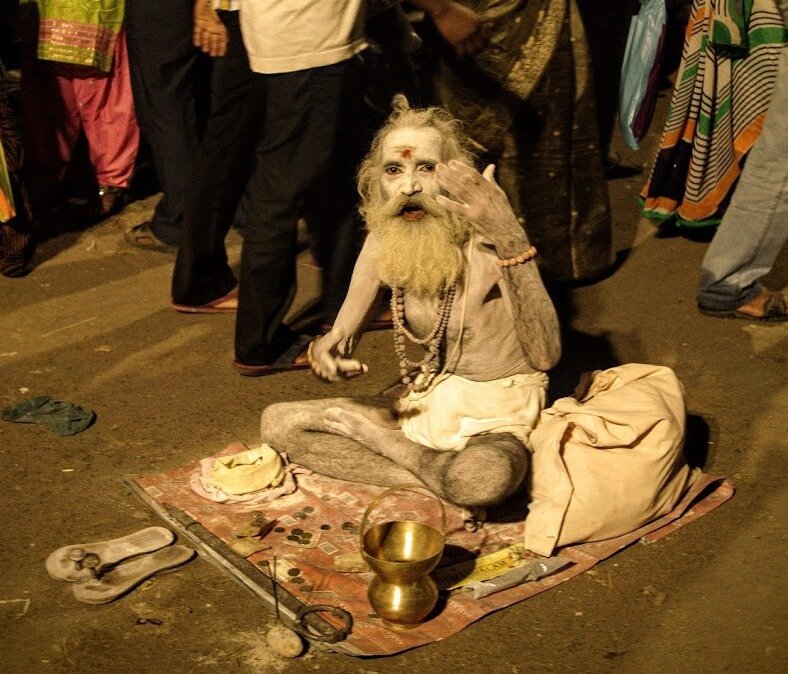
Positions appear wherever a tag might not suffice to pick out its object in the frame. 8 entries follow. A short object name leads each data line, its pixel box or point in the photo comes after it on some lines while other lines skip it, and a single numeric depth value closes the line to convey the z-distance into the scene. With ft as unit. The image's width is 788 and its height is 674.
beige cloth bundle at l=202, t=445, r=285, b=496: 13.32
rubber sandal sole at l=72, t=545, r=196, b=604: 11.66
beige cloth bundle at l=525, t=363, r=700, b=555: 12.07
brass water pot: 10.84
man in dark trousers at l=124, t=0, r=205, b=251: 18.97
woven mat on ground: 11.28
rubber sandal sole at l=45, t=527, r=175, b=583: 12.02
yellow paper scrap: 11.83
